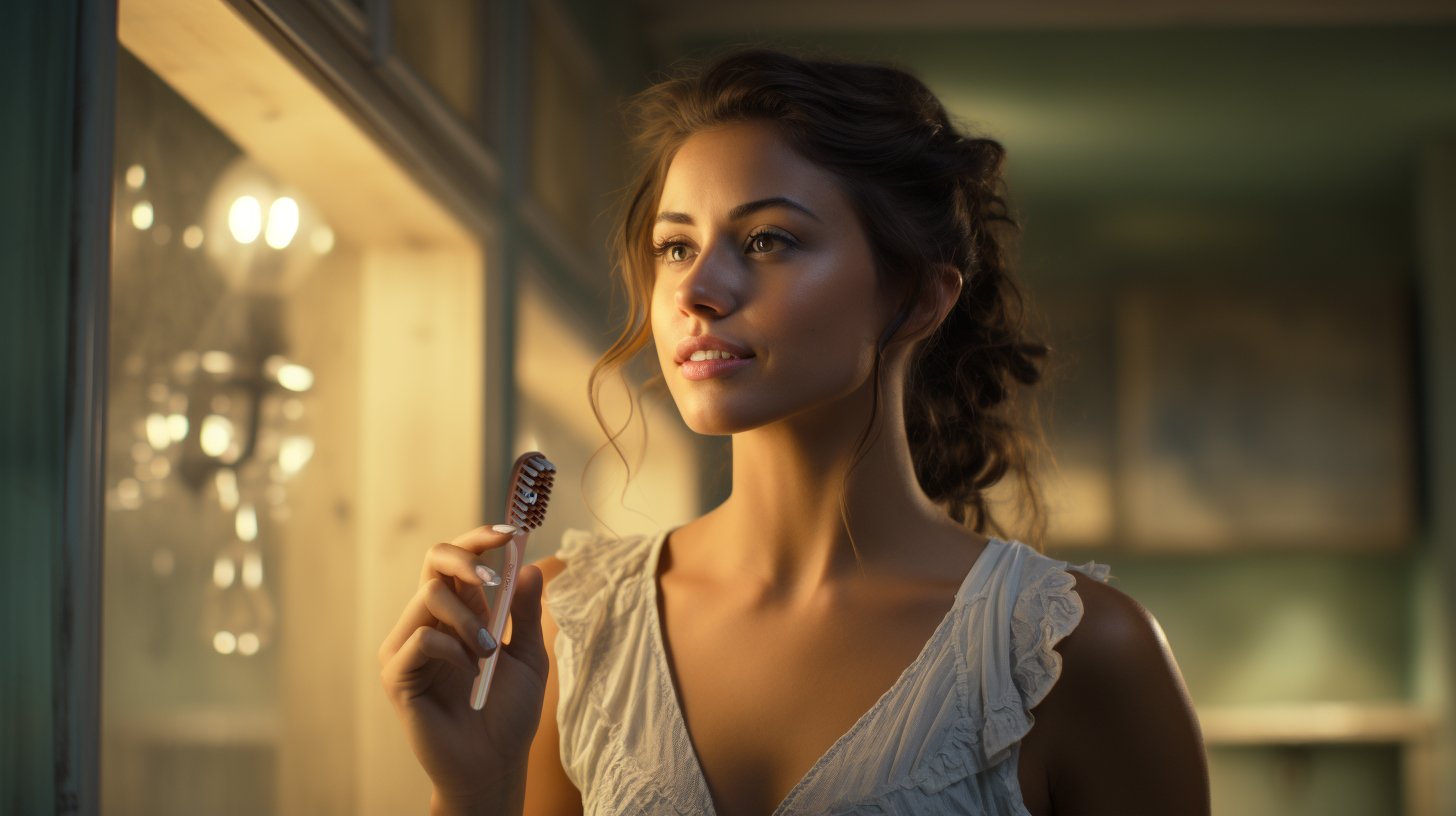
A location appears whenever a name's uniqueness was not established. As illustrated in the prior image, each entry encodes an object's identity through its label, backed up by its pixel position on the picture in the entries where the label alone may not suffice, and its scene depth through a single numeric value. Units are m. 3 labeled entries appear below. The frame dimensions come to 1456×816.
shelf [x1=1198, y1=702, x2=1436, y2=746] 4.81
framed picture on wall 4.98
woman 1.12
